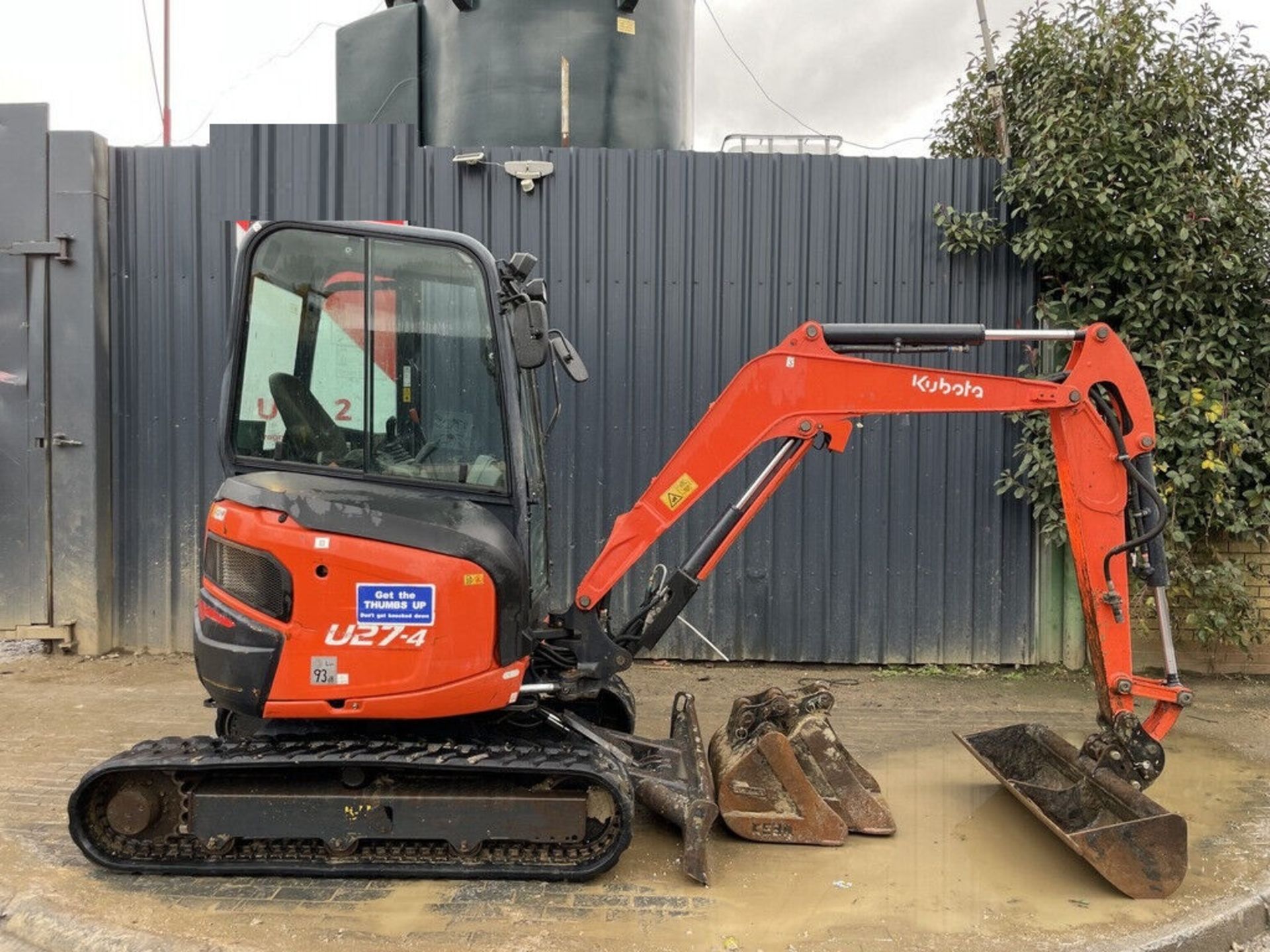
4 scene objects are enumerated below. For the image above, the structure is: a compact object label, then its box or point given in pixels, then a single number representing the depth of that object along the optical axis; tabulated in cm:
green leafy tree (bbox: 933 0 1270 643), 655
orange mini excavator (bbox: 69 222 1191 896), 368
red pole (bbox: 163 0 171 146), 1208
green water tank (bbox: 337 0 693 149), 813
